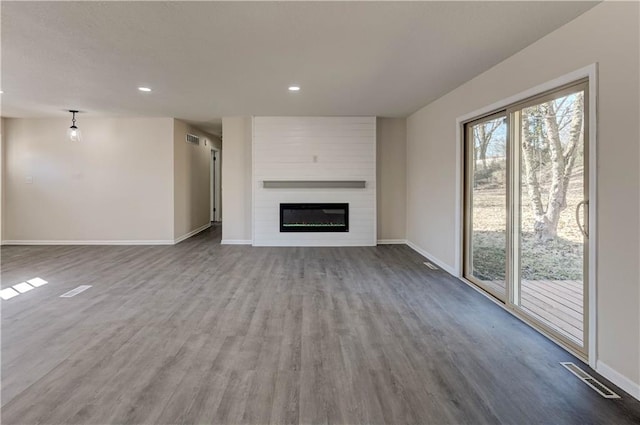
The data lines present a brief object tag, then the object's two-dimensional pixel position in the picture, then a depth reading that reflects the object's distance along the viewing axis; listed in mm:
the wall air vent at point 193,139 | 7652
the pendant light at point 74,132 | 6078
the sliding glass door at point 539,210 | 2543
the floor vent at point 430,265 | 4991
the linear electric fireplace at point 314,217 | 6770
